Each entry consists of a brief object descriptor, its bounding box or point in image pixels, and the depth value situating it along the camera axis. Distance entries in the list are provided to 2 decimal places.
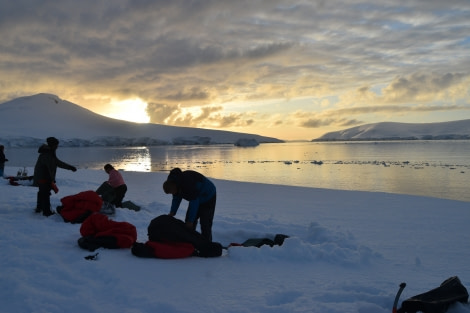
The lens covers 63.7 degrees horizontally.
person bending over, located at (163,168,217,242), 4.65
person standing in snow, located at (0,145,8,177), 12.95
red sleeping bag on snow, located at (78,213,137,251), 4.79
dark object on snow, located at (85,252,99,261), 4.29
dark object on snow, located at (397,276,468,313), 2.93
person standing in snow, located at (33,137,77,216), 6.76
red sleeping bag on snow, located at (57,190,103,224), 6.39
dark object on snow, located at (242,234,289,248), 5.52
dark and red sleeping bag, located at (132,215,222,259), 4.49
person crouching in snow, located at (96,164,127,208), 7.90
